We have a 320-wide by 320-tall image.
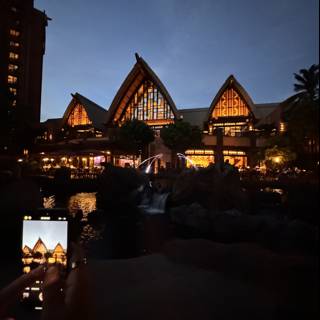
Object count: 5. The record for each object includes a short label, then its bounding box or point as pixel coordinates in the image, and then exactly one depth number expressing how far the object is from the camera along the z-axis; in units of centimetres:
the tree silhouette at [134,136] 2567
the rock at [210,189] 995
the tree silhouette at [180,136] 2491
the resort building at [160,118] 2998
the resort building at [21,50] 3916
